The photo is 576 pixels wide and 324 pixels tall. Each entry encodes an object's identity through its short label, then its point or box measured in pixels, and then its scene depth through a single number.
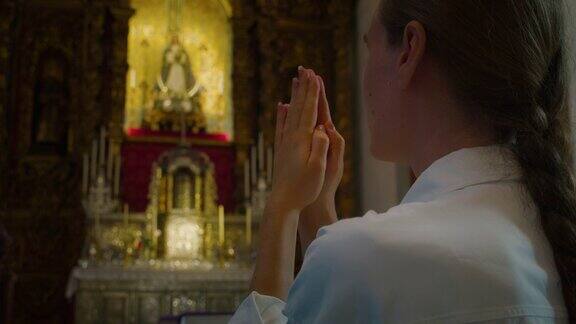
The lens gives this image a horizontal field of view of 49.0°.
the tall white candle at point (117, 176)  6.38
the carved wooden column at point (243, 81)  7.04
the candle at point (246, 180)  6.40
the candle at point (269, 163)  6.84
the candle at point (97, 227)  5.67
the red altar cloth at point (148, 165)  6.78
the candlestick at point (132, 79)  7.19
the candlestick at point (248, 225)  6.09
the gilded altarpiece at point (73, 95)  6.46
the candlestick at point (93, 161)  6.22
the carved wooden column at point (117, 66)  6.73
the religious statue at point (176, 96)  6.92
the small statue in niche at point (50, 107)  6.82
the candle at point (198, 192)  6.21
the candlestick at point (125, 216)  5.95
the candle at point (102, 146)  6.29
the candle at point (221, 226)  5.90
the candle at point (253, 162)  6.65
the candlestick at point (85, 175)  6.01
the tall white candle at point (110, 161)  6.51
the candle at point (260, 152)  6.77
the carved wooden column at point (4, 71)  6.48
